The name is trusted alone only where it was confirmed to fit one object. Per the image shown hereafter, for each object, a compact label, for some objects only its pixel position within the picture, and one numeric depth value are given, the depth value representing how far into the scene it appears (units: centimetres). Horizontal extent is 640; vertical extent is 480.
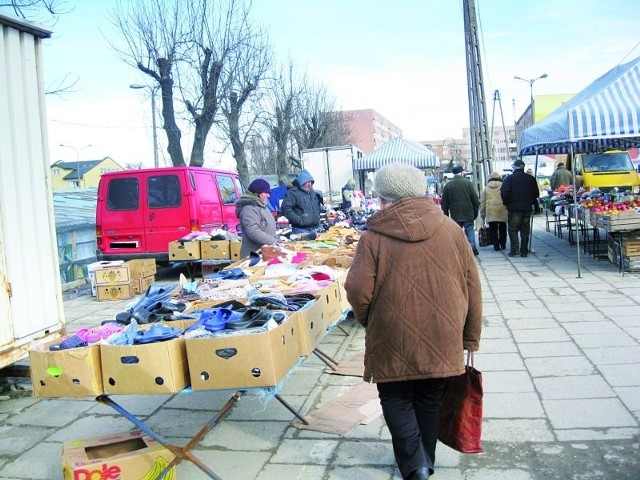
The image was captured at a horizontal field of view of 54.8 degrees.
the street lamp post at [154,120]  1798
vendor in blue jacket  889
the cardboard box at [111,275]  1020
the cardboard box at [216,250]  1054
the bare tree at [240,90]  1955
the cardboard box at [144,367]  316
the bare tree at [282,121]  3098
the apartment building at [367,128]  10972
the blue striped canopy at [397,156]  2394
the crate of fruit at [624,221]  894
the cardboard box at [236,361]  313
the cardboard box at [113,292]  1015
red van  1125
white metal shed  493
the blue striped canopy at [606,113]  876
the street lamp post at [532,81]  4097
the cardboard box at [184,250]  1055
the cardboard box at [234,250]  1052
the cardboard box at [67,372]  323
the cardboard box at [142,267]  1056
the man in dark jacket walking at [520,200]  1180
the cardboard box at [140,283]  1045
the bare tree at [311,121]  3481
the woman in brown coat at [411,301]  295
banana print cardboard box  328
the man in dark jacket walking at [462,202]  1212
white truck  2342
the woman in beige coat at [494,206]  1288
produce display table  896
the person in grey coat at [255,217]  720
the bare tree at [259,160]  4448
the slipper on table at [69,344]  343
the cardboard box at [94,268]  1024
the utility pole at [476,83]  1827
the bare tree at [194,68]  1705
